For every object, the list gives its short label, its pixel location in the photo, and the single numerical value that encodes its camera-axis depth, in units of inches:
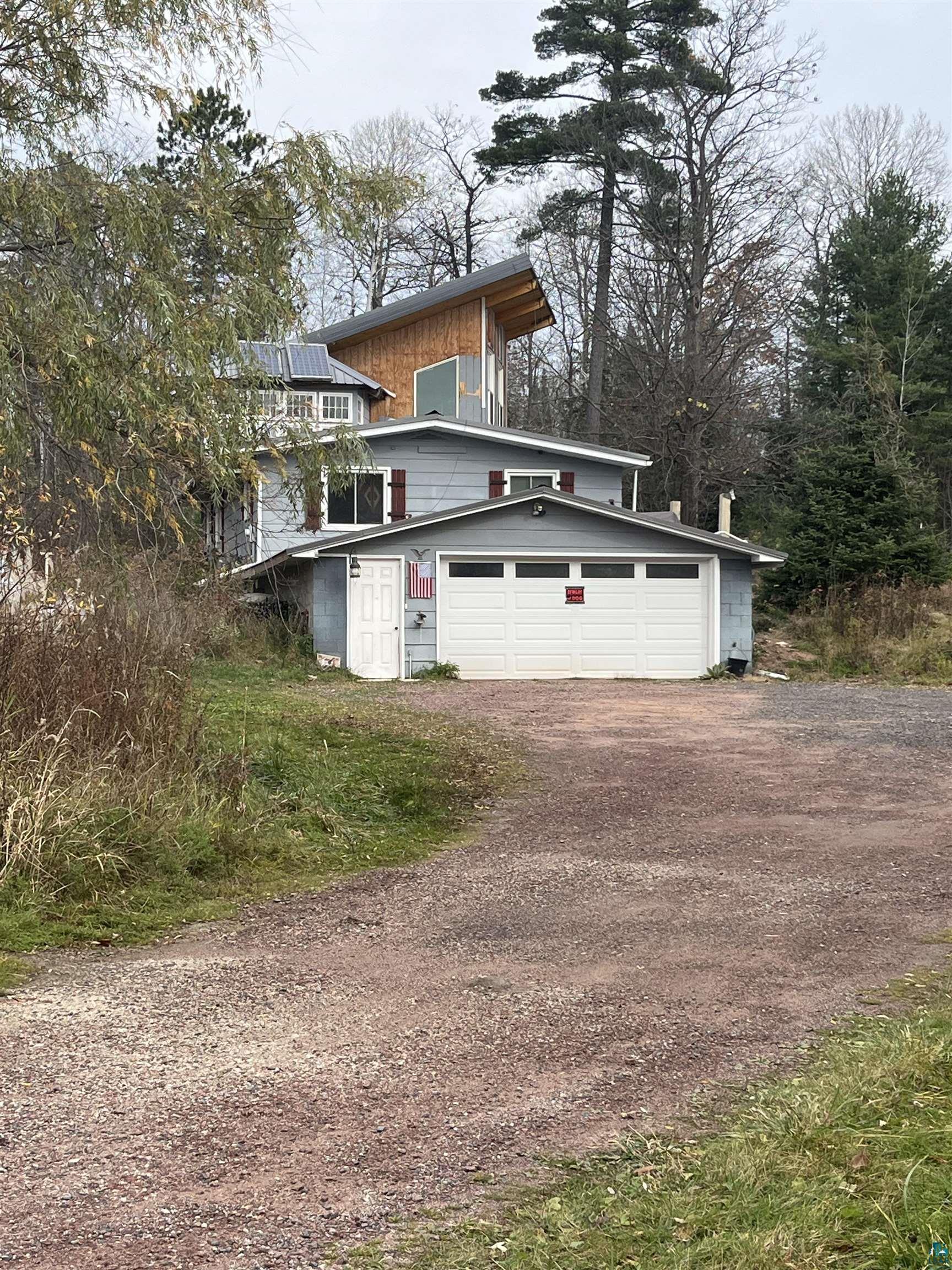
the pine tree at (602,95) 1233.4
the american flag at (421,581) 839.7
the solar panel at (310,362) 985.5
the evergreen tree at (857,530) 956.0
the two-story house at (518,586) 836.6
